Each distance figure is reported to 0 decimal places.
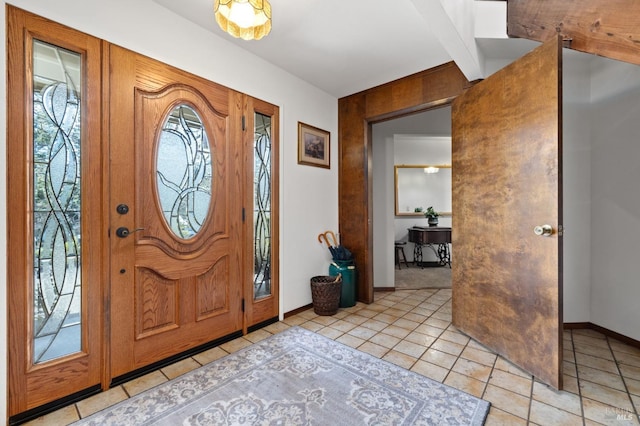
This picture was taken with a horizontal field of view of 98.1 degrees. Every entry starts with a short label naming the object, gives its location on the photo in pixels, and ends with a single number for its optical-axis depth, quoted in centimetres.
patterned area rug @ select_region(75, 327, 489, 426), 148
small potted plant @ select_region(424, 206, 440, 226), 573
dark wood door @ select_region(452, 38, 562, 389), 172
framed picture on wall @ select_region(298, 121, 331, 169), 304
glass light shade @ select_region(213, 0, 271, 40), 147
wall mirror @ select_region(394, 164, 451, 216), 595
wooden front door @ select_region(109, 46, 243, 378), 179
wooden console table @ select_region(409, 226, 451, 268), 531
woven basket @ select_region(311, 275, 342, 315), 293
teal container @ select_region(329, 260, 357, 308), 319
